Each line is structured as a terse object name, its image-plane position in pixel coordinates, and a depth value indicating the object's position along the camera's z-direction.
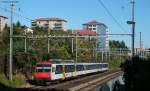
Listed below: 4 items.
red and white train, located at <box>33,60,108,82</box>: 37.80
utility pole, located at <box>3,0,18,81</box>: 37.73
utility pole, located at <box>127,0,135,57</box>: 35.24
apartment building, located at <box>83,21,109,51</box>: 106.76
